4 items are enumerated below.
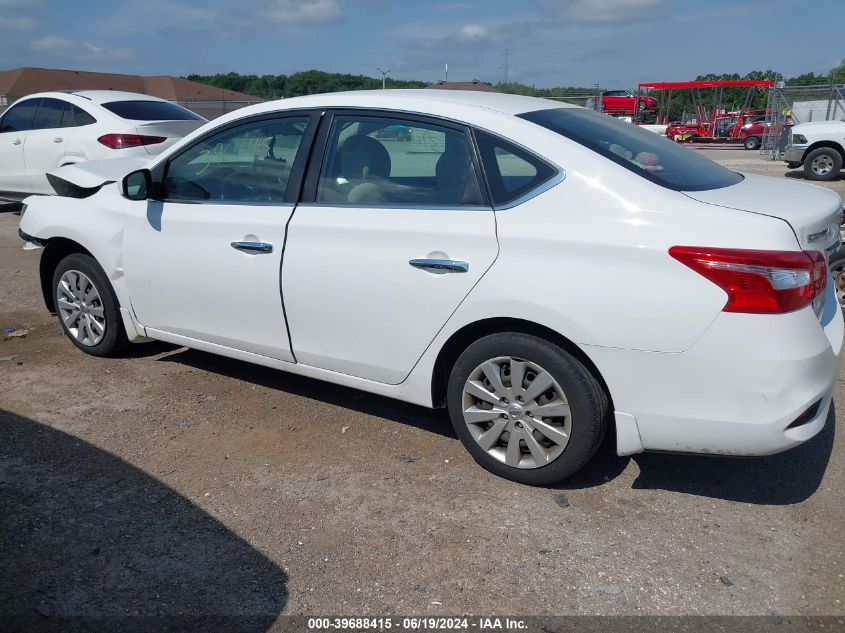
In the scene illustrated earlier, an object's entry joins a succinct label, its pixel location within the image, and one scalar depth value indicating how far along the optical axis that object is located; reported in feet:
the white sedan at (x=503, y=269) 9.71
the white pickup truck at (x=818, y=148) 53.93
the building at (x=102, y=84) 139.95
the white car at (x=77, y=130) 30.81
